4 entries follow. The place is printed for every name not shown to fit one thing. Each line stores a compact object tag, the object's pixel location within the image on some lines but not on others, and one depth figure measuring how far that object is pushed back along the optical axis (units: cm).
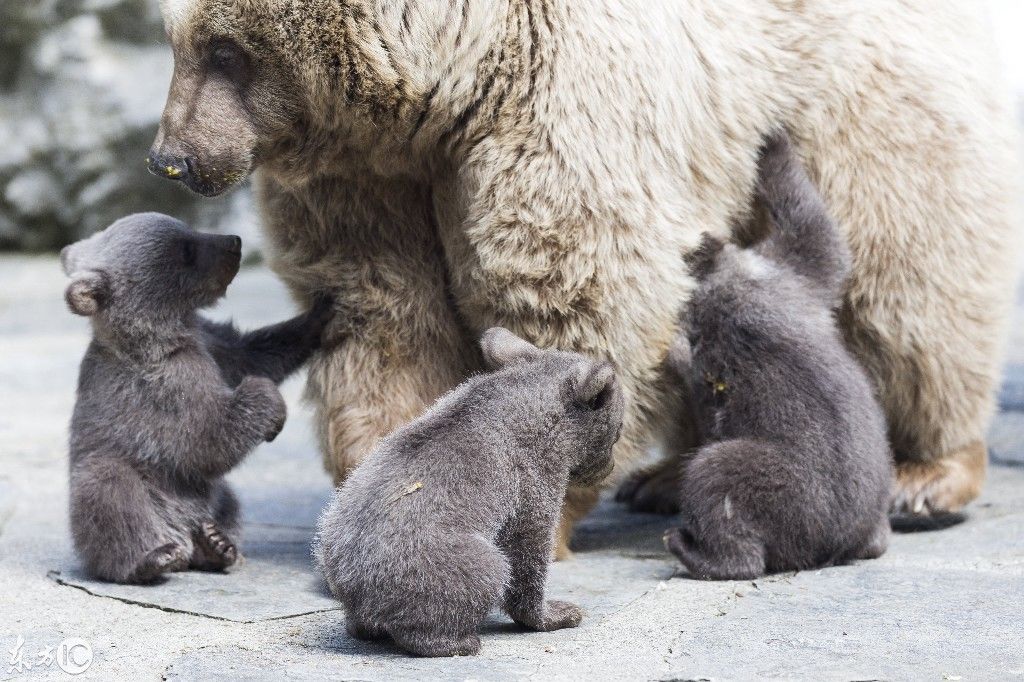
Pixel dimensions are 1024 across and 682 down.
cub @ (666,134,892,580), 819
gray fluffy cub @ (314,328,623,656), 664
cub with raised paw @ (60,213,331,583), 818
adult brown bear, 823
